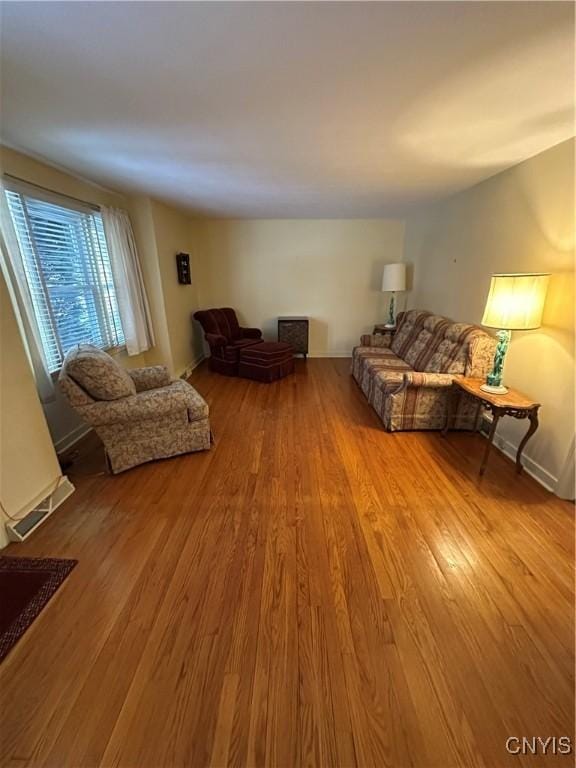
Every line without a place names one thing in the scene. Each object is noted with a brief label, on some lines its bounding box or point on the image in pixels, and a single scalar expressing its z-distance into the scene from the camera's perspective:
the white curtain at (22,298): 2.08
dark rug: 1.31
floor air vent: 1.74
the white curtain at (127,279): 3.32
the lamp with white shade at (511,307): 2.11
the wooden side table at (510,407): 2.12
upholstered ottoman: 4.24
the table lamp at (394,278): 4.66
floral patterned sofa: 2.72
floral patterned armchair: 2.17
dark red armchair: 4.56
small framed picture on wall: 4.44
